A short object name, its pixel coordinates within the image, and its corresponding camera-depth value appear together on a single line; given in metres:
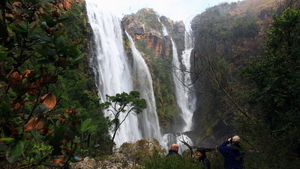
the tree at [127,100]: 11.66
